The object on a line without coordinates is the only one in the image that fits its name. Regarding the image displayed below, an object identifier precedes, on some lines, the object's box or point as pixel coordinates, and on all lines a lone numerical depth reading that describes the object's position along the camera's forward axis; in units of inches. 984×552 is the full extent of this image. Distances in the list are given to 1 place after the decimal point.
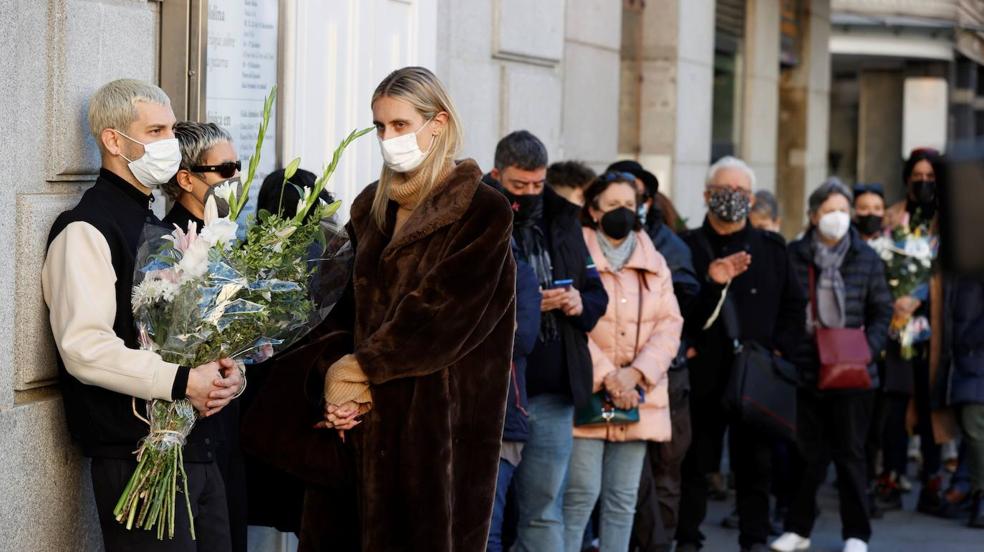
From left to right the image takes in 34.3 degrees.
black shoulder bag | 318.7
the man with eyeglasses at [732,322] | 322.7
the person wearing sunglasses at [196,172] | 208.7
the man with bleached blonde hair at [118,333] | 177.9
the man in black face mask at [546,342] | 257.3
